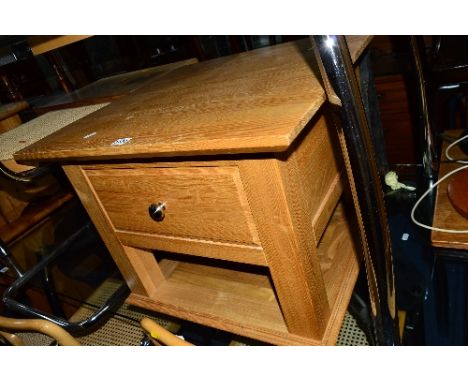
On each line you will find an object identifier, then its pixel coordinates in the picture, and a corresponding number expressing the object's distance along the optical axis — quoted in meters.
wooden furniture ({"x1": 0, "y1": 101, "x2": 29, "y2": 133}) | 1.45
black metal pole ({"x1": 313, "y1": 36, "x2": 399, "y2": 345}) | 0.42
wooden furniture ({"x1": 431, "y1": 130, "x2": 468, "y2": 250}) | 0.73
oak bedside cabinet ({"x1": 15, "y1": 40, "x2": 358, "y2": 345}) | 0.51
